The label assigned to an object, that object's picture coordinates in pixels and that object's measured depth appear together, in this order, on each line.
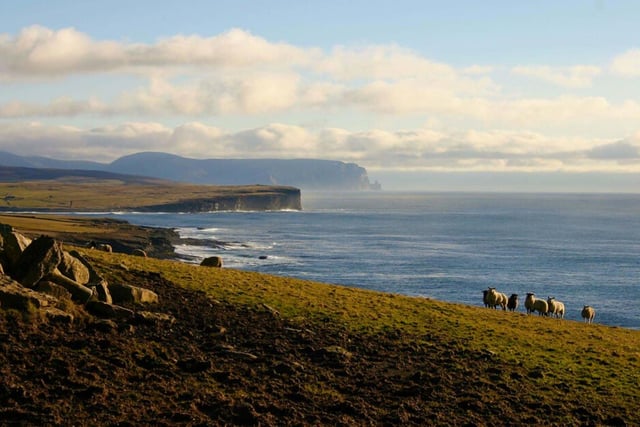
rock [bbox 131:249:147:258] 64.29
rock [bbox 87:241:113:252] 61.82
